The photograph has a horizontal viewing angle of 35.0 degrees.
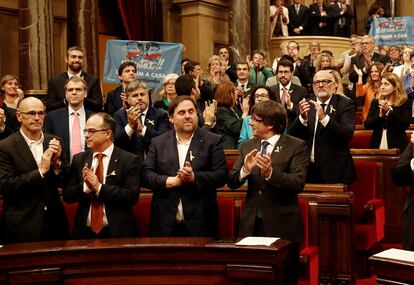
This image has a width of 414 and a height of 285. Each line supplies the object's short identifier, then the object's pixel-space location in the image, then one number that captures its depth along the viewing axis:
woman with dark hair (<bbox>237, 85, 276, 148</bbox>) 4.52
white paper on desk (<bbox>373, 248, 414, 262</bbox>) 2.19
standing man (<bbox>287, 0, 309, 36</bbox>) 11.70
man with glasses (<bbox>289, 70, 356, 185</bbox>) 4.41
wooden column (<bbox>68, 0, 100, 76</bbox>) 7.21
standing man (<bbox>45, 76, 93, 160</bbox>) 4.33
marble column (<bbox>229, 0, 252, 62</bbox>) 10.70
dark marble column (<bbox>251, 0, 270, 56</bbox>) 11.21
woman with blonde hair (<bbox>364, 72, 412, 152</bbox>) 5.14
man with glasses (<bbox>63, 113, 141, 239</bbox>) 3.35
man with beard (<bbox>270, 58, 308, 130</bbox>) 5.18
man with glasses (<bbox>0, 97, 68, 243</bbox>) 3.44
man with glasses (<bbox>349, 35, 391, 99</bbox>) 7.79
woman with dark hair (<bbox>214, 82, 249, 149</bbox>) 4.94
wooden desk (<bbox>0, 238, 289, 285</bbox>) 2.49
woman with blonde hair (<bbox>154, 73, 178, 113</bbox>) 5.11
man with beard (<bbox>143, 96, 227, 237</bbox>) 3.37
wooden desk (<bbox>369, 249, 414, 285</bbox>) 2.13
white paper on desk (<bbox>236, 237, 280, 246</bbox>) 2.56
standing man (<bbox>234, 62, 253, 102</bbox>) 6.17
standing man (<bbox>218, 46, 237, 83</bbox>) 7.73
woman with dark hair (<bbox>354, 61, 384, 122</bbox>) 6.22
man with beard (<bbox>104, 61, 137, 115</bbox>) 5.02
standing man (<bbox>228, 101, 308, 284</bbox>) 3.19
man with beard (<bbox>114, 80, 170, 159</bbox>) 4.17
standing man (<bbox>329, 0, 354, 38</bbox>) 12.02
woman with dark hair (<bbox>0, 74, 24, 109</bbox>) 5.14
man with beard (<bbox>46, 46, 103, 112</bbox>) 5.01
